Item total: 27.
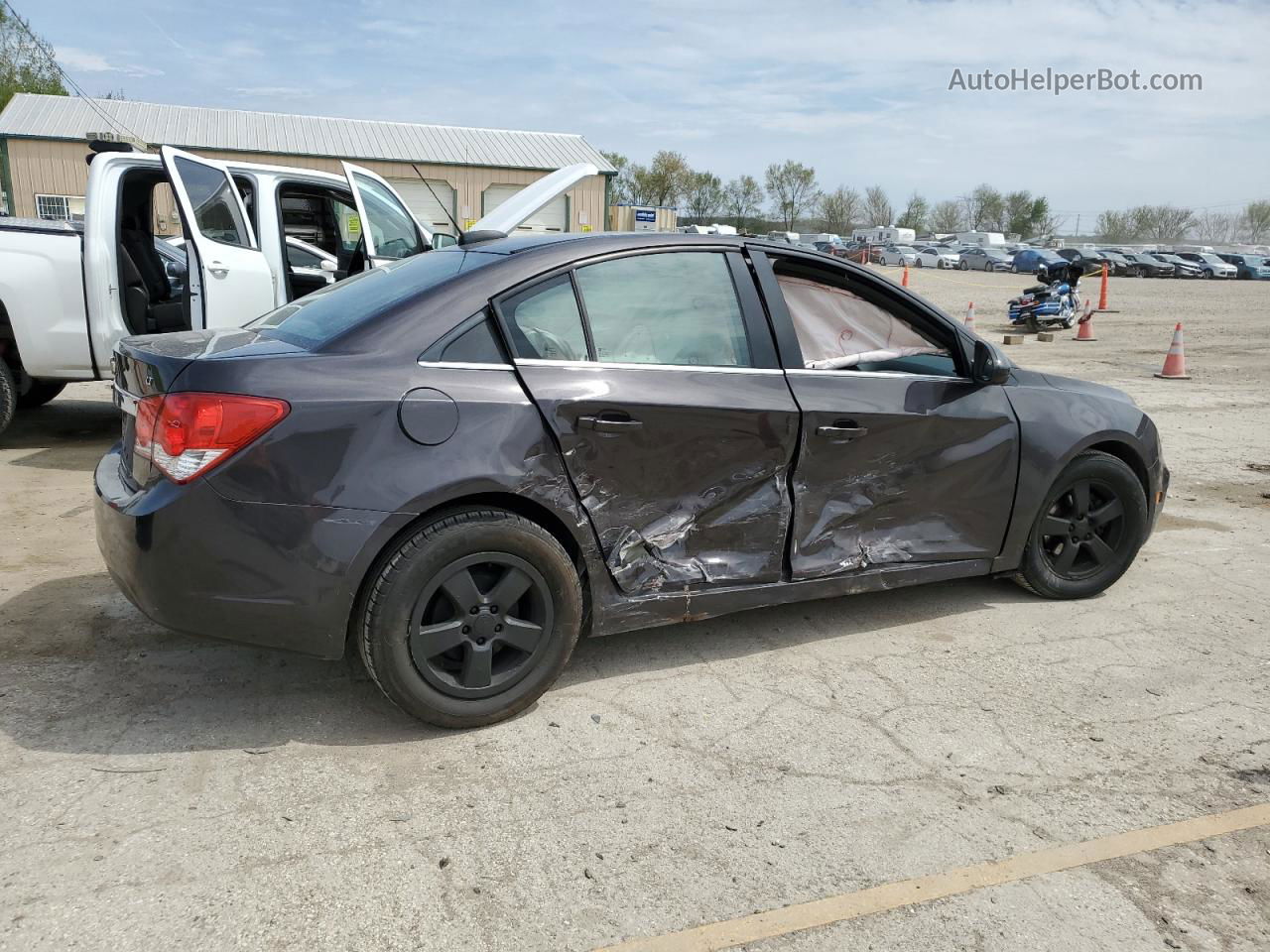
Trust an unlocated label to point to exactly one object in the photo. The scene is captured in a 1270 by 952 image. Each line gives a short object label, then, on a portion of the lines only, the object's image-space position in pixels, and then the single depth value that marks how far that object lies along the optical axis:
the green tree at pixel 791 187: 95.56
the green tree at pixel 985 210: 107.31
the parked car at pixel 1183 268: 47.16
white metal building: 37.16
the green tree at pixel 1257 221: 105.81
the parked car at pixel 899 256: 56.47
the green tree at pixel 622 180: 74.12
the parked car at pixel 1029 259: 49.94
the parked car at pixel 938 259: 55.22
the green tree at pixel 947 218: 115.69
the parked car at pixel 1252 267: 47.22
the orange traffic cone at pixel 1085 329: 17.50
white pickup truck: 6.85
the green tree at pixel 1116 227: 106.12
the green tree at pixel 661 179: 74.94
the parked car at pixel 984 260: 53.28
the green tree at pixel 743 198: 89.19
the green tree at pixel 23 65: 43.97
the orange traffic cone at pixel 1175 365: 12.76
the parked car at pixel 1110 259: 46.62
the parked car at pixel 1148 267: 46.81
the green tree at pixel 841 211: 100.50
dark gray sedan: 3.09
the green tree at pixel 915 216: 111.75
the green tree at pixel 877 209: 110.12
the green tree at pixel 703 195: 79.38
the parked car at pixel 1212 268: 47.19
